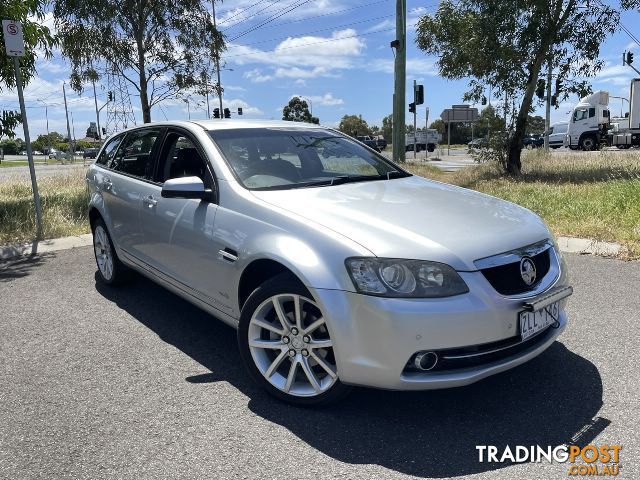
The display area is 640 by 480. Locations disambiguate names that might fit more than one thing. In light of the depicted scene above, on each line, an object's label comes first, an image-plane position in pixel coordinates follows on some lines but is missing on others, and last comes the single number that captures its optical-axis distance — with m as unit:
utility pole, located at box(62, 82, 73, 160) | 65.82
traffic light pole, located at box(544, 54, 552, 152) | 13.76
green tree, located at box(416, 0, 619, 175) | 12.45
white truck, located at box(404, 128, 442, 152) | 52.25
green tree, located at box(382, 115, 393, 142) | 92.34
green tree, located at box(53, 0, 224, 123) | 11.73
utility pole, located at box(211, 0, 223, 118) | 13.41
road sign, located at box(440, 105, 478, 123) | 30.17
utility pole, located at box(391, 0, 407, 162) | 14.23
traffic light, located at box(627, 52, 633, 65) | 35.59
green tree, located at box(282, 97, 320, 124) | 82.75
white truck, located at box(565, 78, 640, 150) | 32.06
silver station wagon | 2.58
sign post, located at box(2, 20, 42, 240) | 6.59
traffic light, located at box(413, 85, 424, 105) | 19.36
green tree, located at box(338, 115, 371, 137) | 97.81
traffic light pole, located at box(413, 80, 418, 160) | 20.09
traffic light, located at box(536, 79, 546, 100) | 13.75
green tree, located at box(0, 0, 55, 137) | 8.02
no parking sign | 6.59
